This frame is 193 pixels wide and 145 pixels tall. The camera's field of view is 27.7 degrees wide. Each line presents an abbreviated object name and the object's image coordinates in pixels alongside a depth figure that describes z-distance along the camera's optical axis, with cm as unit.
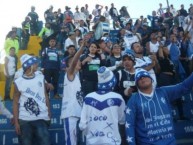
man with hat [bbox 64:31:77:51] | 1246
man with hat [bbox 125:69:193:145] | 420
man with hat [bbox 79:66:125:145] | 463
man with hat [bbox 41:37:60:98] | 991
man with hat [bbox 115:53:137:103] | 581
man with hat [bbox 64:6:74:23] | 1684
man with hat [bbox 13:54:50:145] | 546
